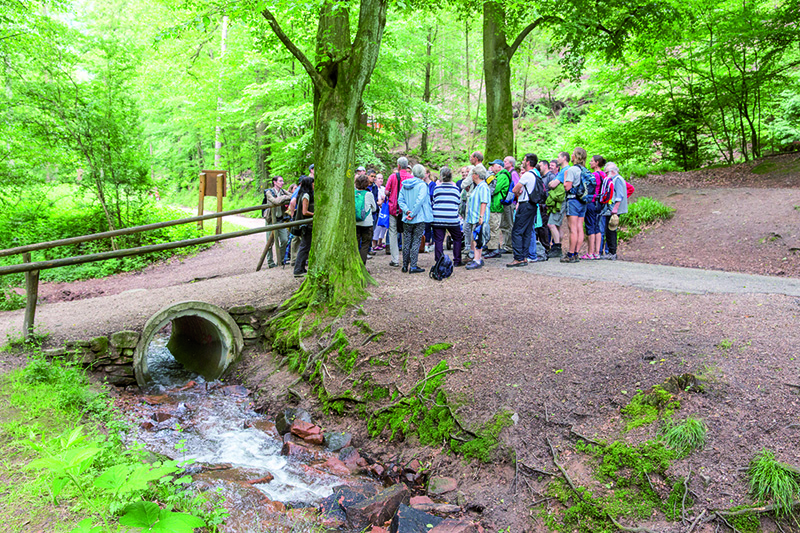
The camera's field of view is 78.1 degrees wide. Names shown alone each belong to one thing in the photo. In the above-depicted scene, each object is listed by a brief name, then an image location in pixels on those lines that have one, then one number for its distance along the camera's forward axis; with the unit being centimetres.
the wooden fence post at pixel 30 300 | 684
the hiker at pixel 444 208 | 885
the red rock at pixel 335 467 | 531
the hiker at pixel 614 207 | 986
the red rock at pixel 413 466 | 500
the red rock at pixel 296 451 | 568
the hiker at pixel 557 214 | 974
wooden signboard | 1512
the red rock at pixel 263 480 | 510
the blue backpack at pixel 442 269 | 867
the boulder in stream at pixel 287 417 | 625
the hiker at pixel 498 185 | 999
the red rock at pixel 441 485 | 459
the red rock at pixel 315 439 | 591
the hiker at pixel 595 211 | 966
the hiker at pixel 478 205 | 898
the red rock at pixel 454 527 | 390
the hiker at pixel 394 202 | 998
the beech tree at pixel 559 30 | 1139
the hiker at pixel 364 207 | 895
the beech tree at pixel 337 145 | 769
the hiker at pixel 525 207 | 900
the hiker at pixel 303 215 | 931
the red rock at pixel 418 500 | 441
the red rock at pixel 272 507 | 454
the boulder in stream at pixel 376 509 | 429
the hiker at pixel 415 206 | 878
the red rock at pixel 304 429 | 603
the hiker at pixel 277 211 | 1048
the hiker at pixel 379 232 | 1102
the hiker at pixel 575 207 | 947
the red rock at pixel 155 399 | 728
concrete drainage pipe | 759
